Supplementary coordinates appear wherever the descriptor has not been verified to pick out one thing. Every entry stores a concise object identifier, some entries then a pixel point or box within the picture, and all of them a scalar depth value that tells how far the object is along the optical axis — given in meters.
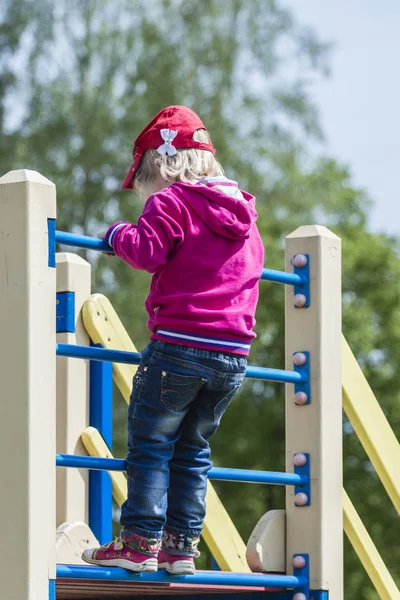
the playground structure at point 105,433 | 6.32
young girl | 6.84
